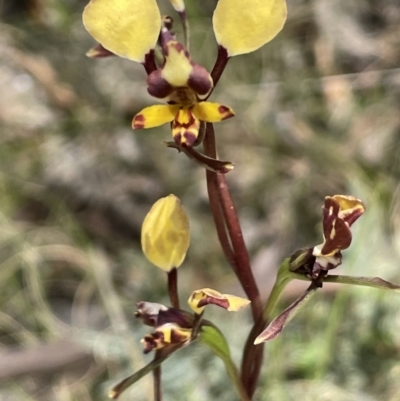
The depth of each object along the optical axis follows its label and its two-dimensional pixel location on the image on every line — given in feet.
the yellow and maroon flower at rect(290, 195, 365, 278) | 0.54
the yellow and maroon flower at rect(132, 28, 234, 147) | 0.54
